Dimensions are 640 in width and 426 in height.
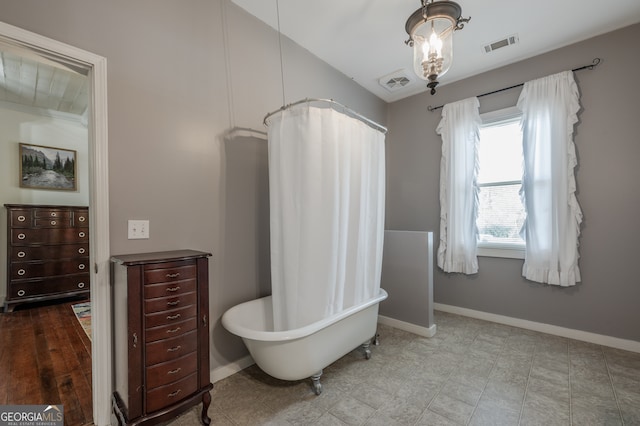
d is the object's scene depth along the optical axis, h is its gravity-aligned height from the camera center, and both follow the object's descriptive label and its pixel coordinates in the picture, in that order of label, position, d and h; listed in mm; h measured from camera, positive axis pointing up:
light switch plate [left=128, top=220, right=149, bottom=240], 1550 -75
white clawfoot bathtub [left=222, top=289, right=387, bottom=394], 1561 -809
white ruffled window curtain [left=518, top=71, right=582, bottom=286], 2488 +308
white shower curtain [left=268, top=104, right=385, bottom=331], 1697 +31
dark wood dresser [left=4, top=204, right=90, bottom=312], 3234 -459
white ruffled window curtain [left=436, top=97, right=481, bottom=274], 3041 +301
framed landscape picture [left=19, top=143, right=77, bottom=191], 3596 +724
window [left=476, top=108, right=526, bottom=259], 2869 +309
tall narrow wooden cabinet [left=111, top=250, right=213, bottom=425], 1236 -600
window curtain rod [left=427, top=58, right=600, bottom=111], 2443 +1359
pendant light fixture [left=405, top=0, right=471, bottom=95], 1544 +1073
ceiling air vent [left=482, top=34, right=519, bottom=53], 2475 +1635
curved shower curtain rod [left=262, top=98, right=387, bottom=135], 1691 +720
